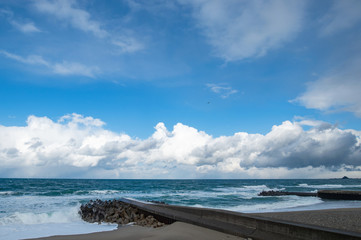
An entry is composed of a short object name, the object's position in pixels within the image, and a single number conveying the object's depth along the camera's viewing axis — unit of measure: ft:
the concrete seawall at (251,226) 17.30
